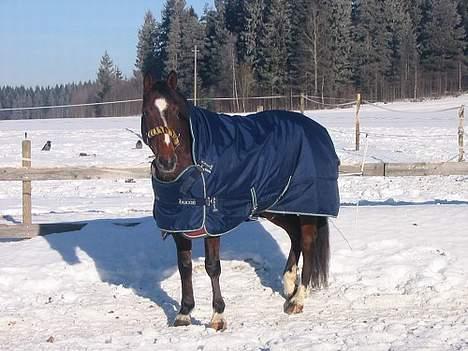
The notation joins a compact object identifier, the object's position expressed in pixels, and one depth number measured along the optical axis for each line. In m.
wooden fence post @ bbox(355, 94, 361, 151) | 19.00
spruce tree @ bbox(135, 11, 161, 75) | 68.25
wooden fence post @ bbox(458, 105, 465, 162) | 14.98
